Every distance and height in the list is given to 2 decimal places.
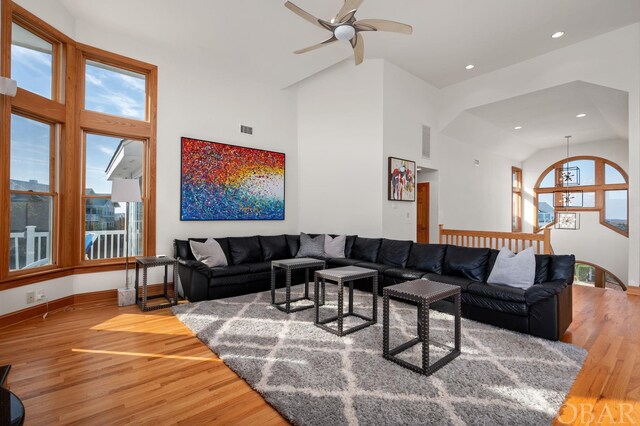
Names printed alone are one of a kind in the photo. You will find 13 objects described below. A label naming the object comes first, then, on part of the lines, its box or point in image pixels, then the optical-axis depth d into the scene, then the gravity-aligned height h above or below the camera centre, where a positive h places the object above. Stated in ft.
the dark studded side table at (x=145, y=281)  12.46 -2.85
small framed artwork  18.42 +2.12
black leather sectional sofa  9.86 -2.49
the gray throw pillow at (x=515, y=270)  10.77 -1.95
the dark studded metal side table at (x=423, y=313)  7.48 -2.50
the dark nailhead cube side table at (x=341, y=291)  9.75 -2.58
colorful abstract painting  16.33 +1.79
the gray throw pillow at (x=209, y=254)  14.55 -1.88
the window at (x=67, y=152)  11.14 +2.57
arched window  29.45 +2.43
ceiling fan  10.01 +6.38
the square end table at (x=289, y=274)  11.98 -2.41
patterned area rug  6.08 -3.81
